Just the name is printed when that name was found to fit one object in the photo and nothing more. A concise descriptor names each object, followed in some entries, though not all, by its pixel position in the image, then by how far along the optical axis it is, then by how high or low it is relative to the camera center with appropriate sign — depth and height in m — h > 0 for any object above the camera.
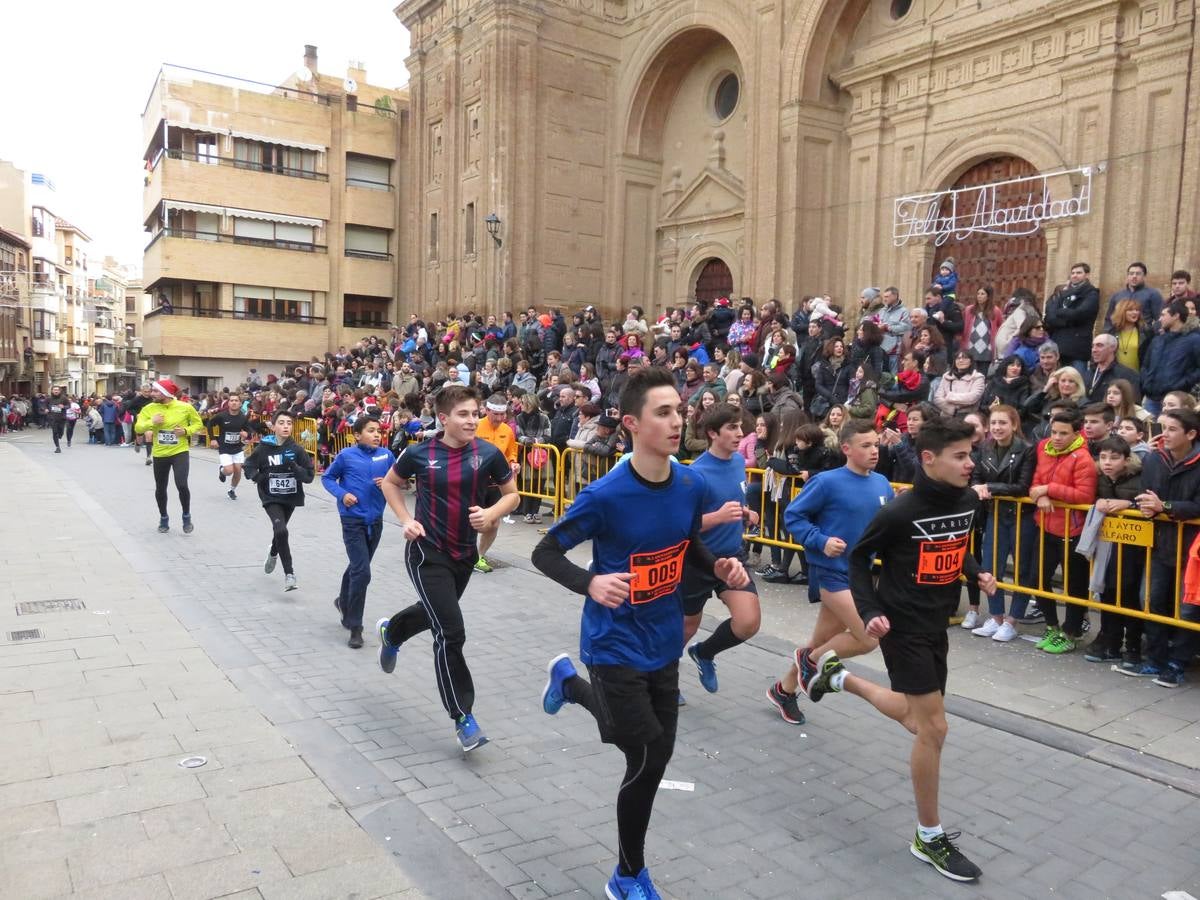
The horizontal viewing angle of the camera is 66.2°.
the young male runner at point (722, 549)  5.32 -1.07
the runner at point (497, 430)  10.04 -0.72
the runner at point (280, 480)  9.04 -1.14
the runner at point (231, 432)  15.63 -1.22
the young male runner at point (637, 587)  3.51 -0.84
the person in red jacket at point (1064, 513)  7.06 -1.03
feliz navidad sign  14.90 +3.03
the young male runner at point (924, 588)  3.90 -0.93
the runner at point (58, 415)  29.17 -1.78
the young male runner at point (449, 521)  5.04 -0.87
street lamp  25.91 +4.02
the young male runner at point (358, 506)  7.15 -1.12
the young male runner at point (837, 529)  5.28 -0.89
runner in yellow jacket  11.85 -0.94
